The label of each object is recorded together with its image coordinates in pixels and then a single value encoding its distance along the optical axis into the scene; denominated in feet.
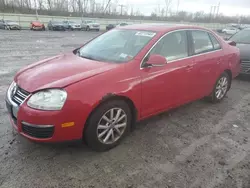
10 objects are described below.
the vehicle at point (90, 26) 118.01
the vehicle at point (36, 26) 99.30
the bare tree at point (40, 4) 186.80
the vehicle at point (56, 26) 104.88
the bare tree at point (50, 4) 191.35
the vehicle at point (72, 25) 111.02
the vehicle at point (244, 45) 21.85
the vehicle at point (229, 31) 129.08
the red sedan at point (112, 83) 8.41
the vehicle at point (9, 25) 94.48
